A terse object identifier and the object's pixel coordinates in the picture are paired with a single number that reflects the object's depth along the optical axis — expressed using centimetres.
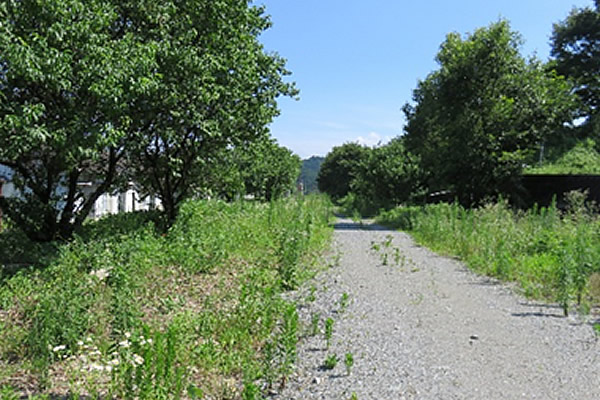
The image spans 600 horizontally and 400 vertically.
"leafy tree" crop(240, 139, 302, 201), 2644
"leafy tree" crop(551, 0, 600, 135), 3083
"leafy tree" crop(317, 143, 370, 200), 5675
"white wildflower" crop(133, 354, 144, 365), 331
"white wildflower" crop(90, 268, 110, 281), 572
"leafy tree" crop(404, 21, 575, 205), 1697
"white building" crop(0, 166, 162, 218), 1504
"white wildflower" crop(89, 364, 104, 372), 324
